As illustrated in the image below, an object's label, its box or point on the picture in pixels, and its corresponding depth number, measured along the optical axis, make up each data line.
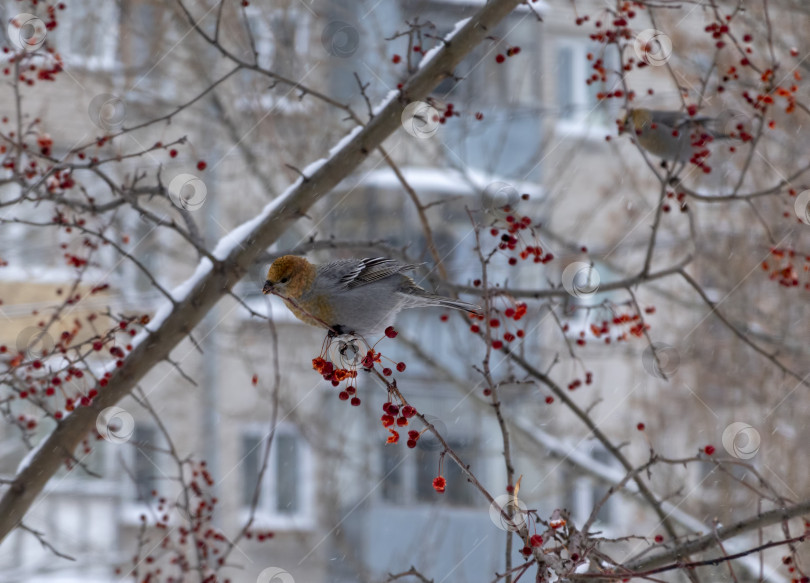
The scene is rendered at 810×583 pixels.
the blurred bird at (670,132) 6.16
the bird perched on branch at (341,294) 4.62
